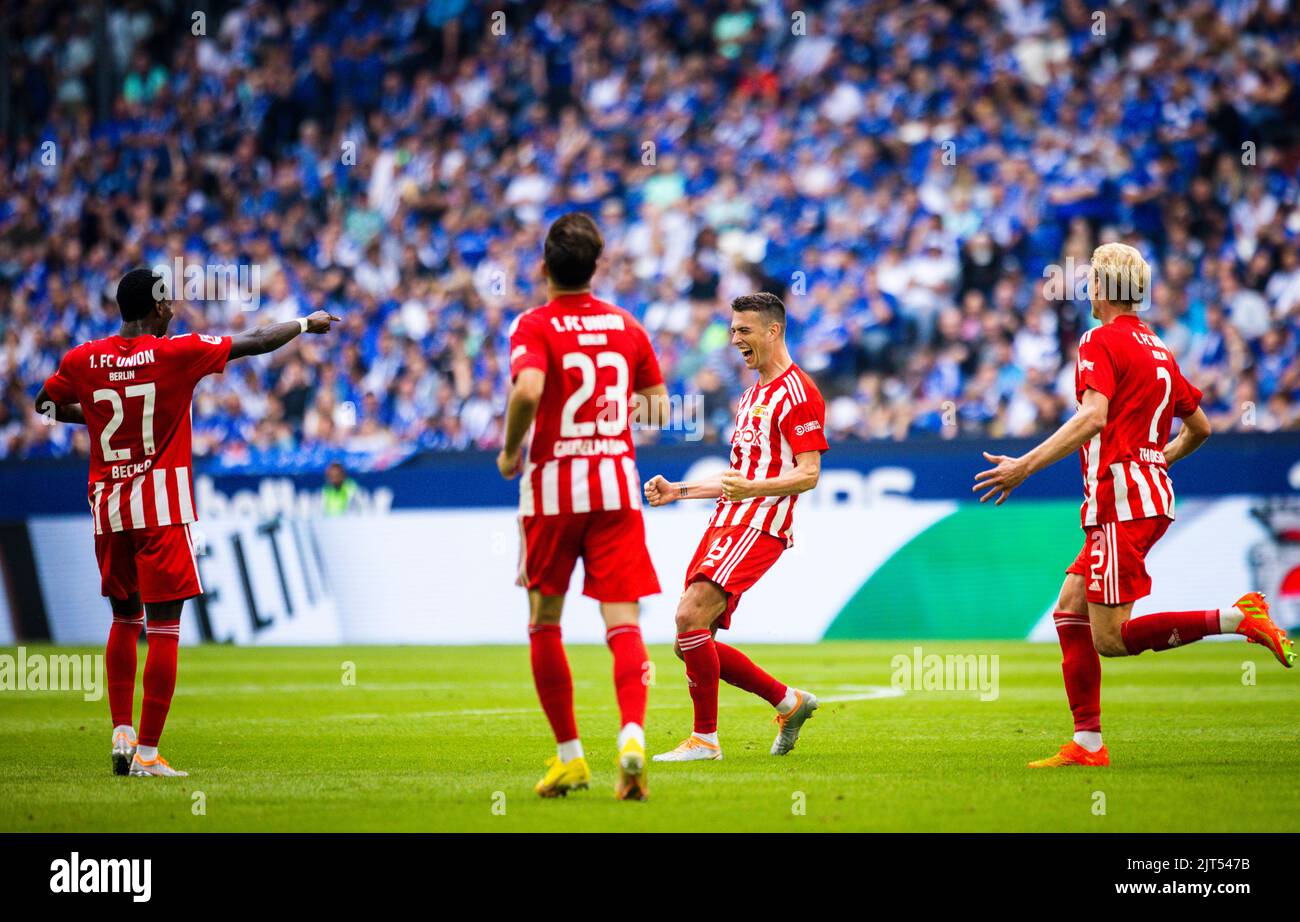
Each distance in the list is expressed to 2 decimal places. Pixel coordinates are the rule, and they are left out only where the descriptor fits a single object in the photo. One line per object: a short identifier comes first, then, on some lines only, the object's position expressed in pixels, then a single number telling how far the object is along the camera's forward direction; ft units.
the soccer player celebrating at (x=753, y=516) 54.85
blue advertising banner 108.17
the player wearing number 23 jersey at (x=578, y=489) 44.14
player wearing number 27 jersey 52.65
